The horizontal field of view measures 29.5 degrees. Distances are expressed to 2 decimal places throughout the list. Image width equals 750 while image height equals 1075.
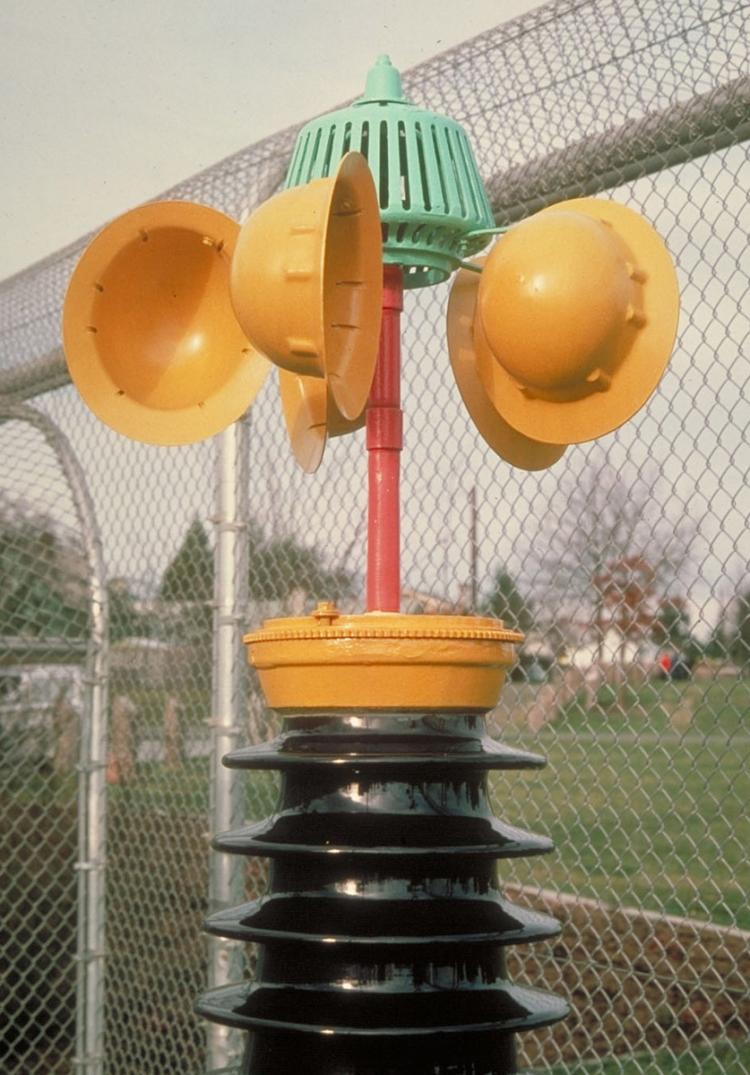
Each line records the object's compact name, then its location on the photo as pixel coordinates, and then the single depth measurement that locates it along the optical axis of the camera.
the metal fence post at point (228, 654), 3.64
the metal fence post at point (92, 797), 4.41
